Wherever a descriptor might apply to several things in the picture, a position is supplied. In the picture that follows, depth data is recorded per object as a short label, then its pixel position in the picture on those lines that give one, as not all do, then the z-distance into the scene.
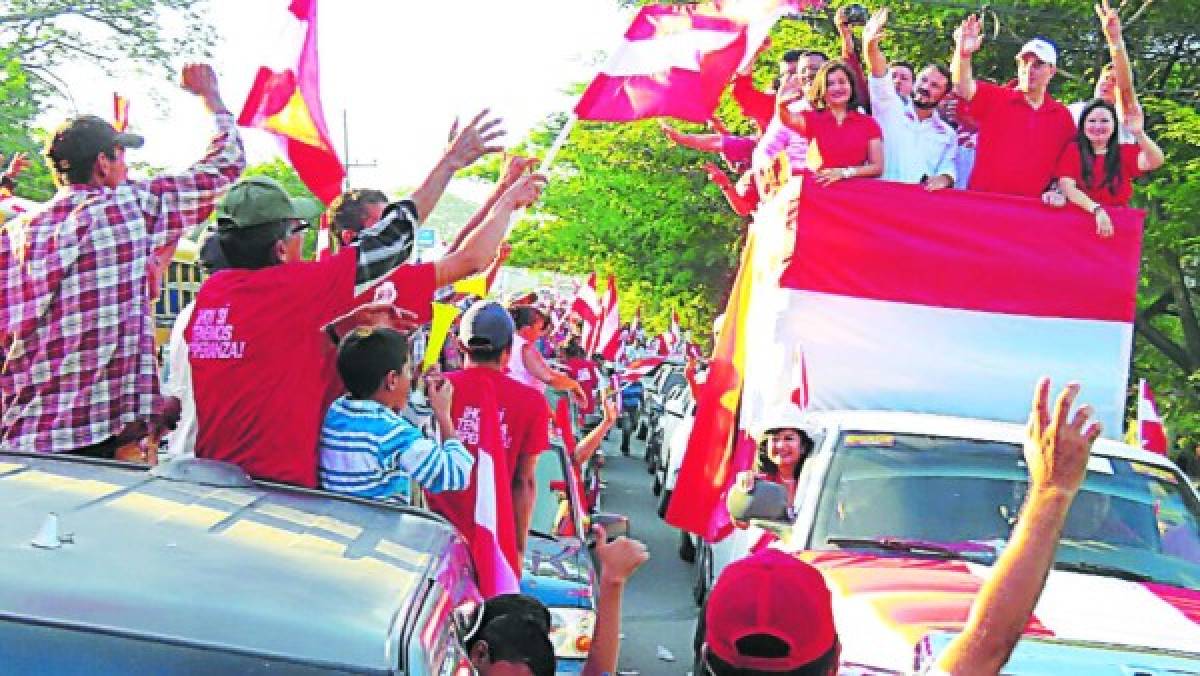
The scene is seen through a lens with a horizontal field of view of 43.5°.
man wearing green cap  4.27
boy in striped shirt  4.50
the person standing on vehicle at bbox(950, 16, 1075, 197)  8.66
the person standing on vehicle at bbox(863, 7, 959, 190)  9.09
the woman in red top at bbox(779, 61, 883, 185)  8.84
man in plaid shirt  4.62
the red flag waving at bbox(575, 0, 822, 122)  7.41
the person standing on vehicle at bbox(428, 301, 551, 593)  5.70
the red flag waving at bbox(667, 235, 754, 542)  8.77
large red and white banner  7.91
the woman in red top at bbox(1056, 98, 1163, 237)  8.62
